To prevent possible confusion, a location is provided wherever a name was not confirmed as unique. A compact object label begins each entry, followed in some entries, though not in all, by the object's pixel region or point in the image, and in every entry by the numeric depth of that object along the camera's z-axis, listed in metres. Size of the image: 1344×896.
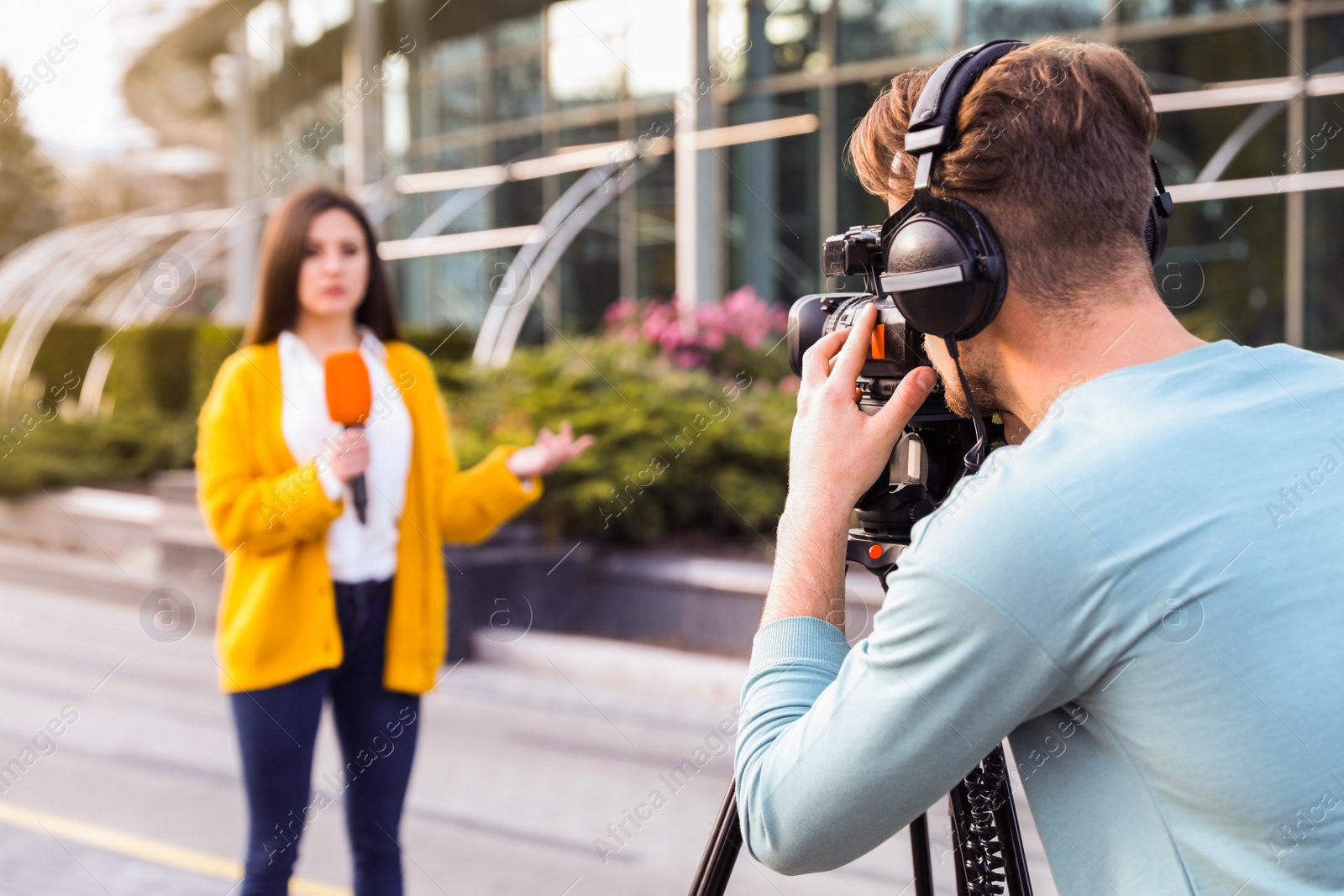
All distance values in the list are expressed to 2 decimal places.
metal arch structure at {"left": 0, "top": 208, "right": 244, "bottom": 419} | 16.69
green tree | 31.77
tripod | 1.51
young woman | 2.77
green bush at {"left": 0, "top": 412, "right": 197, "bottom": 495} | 11.62
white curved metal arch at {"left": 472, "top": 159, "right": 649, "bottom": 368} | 11.98
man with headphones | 1.01
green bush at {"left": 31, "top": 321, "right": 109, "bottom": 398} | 16.16
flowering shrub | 8.58
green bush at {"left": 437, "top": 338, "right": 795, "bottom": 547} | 6.82
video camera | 1.45
